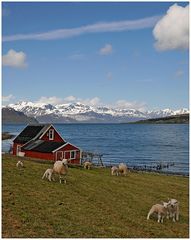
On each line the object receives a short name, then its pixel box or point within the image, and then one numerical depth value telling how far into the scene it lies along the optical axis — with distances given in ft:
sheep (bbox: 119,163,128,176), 137.39
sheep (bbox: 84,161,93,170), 147.23
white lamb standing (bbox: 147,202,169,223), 62.90
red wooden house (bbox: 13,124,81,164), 183.11
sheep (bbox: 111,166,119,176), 136.77
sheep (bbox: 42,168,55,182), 83.92
